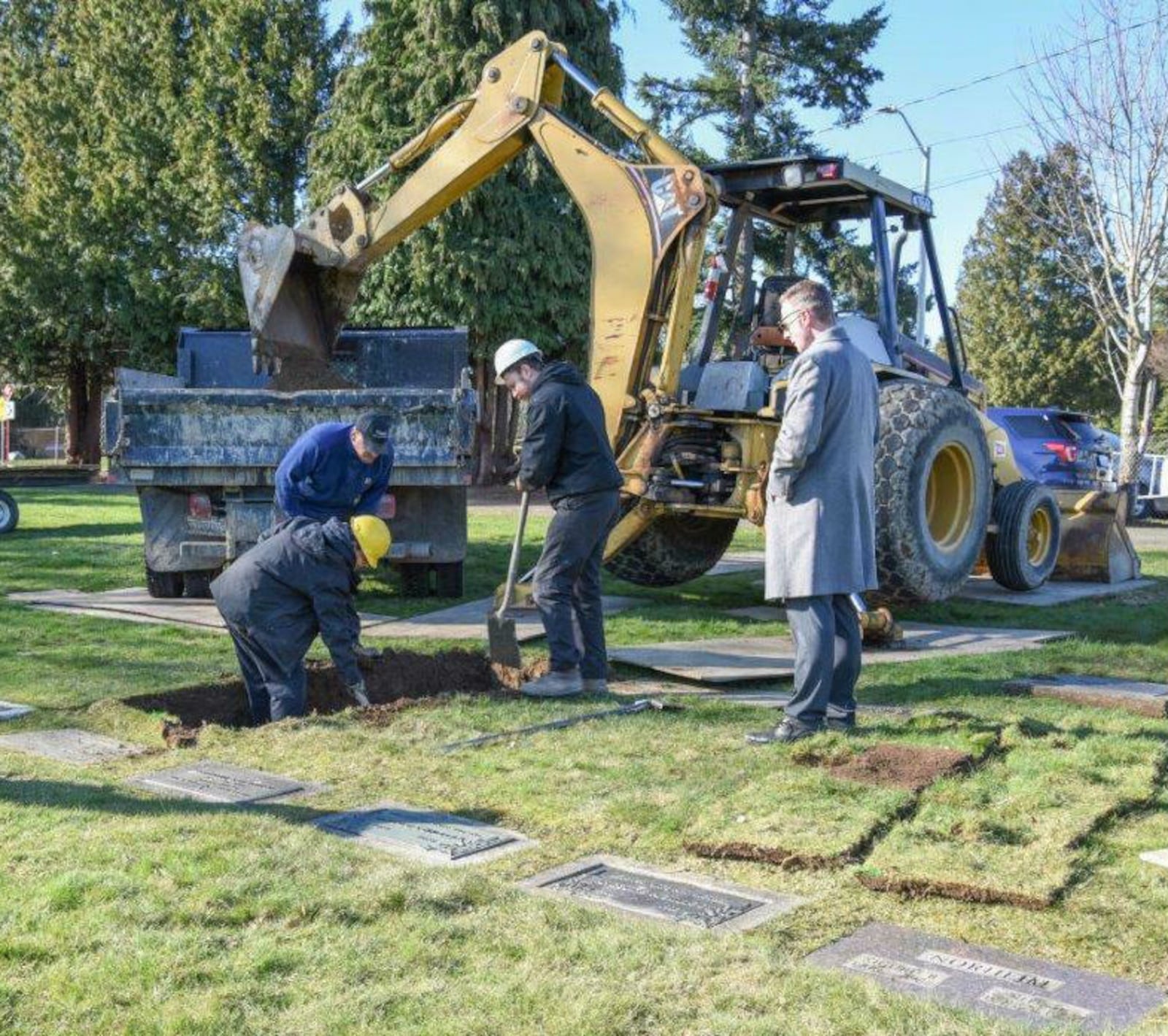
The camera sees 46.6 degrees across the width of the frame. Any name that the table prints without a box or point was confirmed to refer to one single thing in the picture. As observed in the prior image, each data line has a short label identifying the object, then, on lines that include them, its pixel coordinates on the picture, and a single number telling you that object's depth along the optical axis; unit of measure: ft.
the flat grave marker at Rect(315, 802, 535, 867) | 13.60
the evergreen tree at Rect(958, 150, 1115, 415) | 140.15
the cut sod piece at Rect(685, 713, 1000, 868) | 13.62
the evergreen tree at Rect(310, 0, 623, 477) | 83.46
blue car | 63.67
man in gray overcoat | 18.49
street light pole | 35.63
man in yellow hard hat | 21.74
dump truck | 31.71
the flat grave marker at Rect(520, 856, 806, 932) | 11.82
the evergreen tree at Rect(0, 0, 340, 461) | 107.76
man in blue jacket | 24.17
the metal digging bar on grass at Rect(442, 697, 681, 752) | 18.39
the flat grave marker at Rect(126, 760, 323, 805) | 15.85
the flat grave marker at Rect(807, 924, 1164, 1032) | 9.77
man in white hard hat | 22.40
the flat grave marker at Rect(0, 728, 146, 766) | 18.06
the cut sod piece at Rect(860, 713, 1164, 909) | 12.55
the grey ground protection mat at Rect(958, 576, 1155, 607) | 36.68
